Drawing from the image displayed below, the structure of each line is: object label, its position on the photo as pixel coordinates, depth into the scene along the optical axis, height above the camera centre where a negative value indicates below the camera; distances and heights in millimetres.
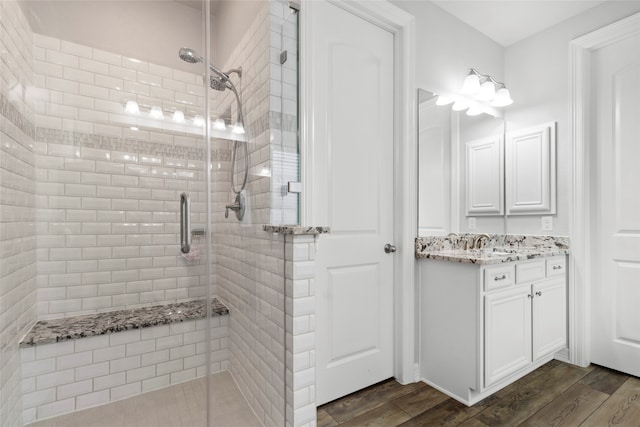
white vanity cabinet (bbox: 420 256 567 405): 1717 -670
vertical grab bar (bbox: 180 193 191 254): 1749 -56
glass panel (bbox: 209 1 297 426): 1438 -5
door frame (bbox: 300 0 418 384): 1987 +195
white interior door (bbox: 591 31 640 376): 2125 +28
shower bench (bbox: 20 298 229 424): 1499 -736
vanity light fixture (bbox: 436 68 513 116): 2346 +932
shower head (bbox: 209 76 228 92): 1794 +745
